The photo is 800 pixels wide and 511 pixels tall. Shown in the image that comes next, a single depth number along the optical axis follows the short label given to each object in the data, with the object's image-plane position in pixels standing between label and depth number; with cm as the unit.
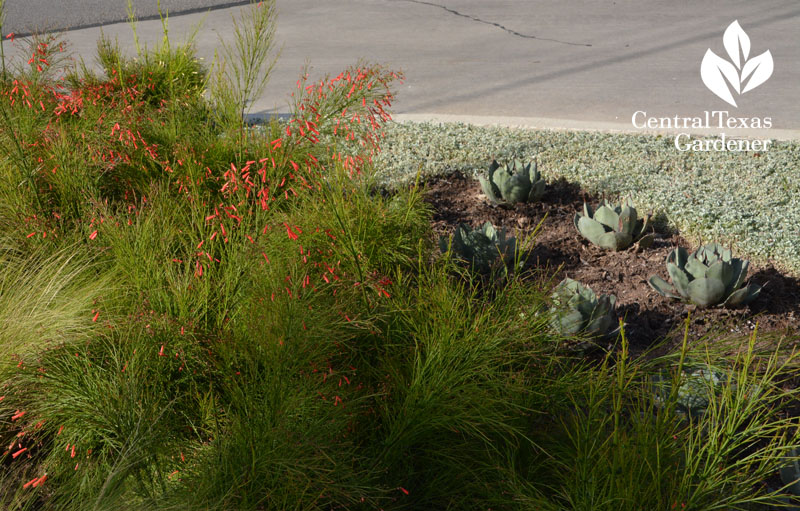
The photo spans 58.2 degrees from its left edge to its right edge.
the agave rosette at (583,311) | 281
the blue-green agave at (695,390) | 239
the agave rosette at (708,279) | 324
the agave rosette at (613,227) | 383
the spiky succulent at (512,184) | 430
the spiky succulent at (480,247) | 345
